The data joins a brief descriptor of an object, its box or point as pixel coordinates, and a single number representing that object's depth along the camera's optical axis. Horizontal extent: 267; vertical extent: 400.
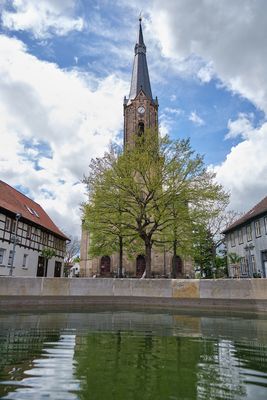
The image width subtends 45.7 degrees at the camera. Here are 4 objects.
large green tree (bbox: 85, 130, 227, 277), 22.47
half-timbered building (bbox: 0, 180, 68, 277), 29.97
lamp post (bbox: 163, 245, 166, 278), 47.73
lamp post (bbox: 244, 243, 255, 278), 33.91
